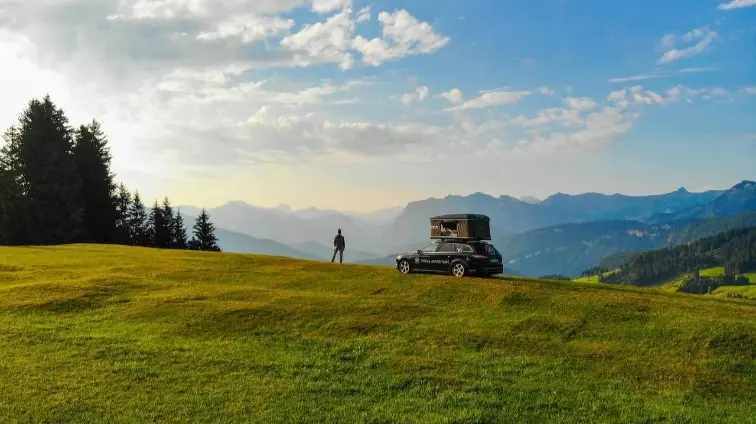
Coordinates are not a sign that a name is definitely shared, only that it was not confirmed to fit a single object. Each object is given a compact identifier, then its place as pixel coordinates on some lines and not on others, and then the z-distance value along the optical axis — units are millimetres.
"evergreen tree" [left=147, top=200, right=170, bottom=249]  97812
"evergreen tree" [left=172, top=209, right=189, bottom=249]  100500
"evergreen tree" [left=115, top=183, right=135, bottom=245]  93294
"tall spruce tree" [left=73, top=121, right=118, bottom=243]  88938
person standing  44469
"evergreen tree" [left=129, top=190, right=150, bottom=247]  95269
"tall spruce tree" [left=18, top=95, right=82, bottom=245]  76625
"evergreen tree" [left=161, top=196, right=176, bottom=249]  98688
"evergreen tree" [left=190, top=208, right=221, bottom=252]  101438
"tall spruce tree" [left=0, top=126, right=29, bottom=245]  75250
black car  34500
